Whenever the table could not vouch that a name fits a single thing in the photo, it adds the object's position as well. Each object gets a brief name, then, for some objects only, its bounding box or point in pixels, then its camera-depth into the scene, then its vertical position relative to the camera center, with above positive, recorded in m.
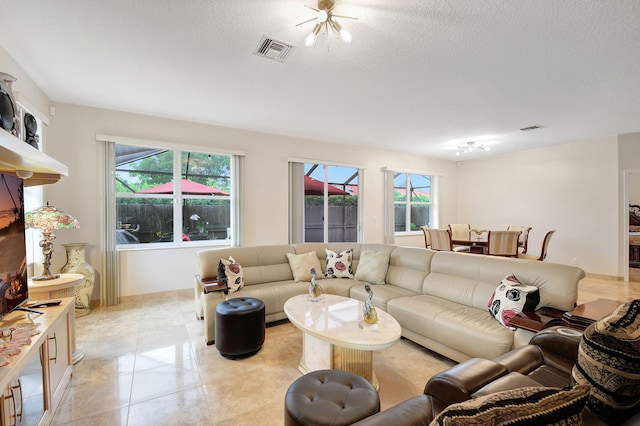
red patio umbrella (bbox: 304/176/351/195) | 6.01 +0.56
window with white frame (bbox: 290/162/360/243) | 5.60 +0.22
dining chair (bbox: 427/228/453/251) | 5.20 -0.52
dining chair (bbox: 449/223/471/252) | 5.88 -0.43
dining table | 5.18 -0.61
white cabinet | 1.33 -0.92
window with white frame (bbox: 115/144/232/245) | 4.32 +0.30
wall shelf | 1.31 +0.32
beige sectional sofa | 2.30 -0.87
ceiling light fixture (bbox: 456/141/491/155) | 5.94 +1.41
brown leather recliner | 1.02 -0.76
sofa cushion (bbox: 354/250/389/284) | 3.67 -0.73
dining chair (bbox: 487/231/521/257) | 4.59 -0.53
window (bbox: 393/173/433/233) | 7.36 +0.30
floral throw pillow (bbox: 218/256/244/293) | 3.17 -0.70
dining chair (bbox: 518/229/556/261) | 4.81 -0.71
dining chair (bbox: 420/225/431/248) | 5.54 -0.52
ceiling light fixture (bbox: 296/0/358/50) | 1.97 +1.42
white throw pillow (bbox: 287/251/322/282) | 3.76 -0.71
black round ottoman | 2.56 -1.08
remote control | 2.08 -0.67
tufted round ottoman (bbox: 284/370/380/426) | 1.31 -0.95
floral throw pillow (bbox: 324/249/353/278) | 3.91 -0.74
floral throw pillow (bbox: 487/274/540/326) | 2.29 -0.74
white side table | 2.37 -0.65
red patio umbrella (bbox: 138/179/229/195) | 4.48 +0.42
